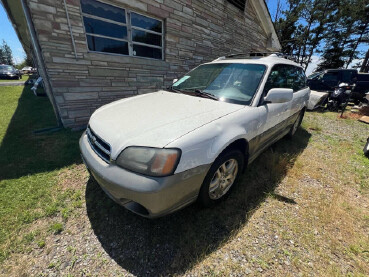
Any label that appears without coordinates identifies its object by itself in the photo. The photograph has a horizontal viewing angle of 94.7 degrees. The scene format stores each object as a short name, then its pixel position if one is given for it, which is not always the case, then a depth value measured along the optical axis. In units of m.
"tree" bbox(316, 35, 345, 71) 22.59
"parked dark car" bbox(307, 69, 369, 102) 9.04
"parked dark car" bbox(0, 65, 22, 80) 17.92
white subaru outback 1.36
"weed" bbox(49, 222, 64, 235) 1.75
